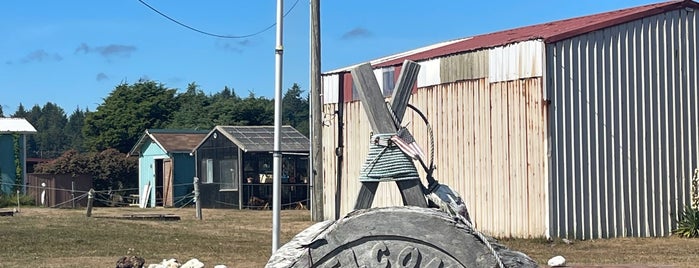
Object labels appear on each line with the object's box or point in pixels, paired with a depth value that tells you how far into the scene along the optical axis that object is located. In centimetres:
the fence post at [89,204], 3095
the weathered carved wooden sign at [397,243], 745
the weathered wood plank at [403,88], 922
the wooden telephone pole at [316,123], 2594
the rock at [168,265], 1277
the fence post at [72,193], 4222
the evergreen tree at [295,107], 10816
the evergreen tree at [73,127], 13650
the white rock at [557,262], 1127
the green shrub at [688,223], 2061
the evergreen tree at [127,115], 7294
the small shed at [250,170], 4059
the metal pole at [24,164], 4618
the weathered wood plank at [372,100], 902
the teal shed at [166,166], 4569
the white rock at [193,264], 1280
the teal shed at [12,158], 4600
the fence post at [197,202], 3048
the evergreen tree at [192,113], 7119
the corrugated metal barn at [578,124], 2000
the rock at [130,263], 1308
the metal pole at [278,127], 1470
